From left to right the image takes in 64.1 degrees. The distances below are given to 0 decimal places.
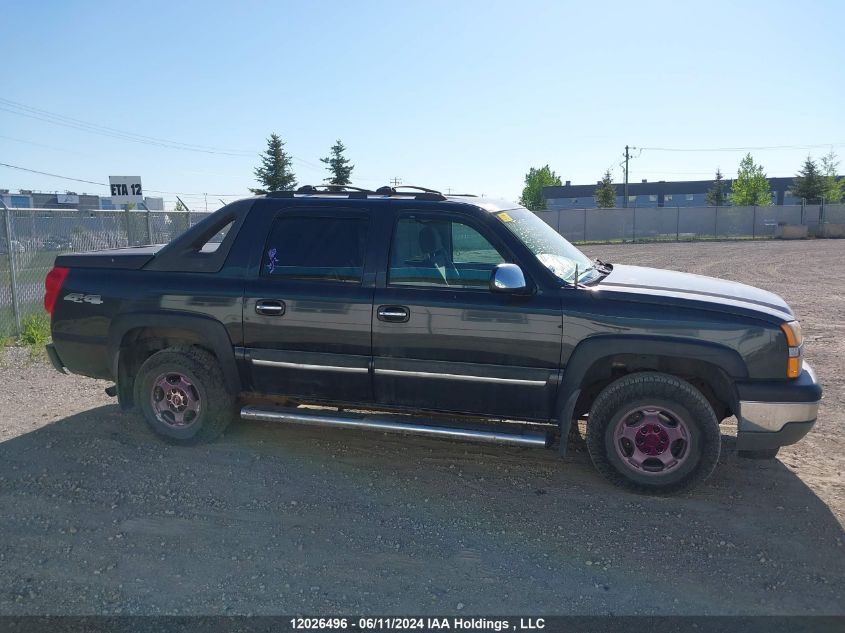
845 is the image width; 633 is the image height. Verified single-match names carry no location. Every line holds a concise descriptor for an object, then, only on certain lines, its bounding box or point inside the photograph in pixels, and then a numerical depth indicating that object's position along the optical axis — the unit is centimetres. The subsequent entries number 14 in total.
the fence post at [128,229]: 1158
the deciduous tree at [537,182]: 8581
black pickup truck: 416
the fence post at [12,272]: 890
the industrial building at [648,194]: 8744
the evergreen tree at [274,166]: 4525
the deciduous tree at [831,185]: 5034
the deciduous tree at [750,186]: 5788
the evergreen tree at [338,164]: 4906
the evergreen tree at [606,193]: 5947
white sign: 1468
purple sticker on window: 488
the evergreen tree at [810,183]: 5050
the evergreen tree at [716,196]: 6156
